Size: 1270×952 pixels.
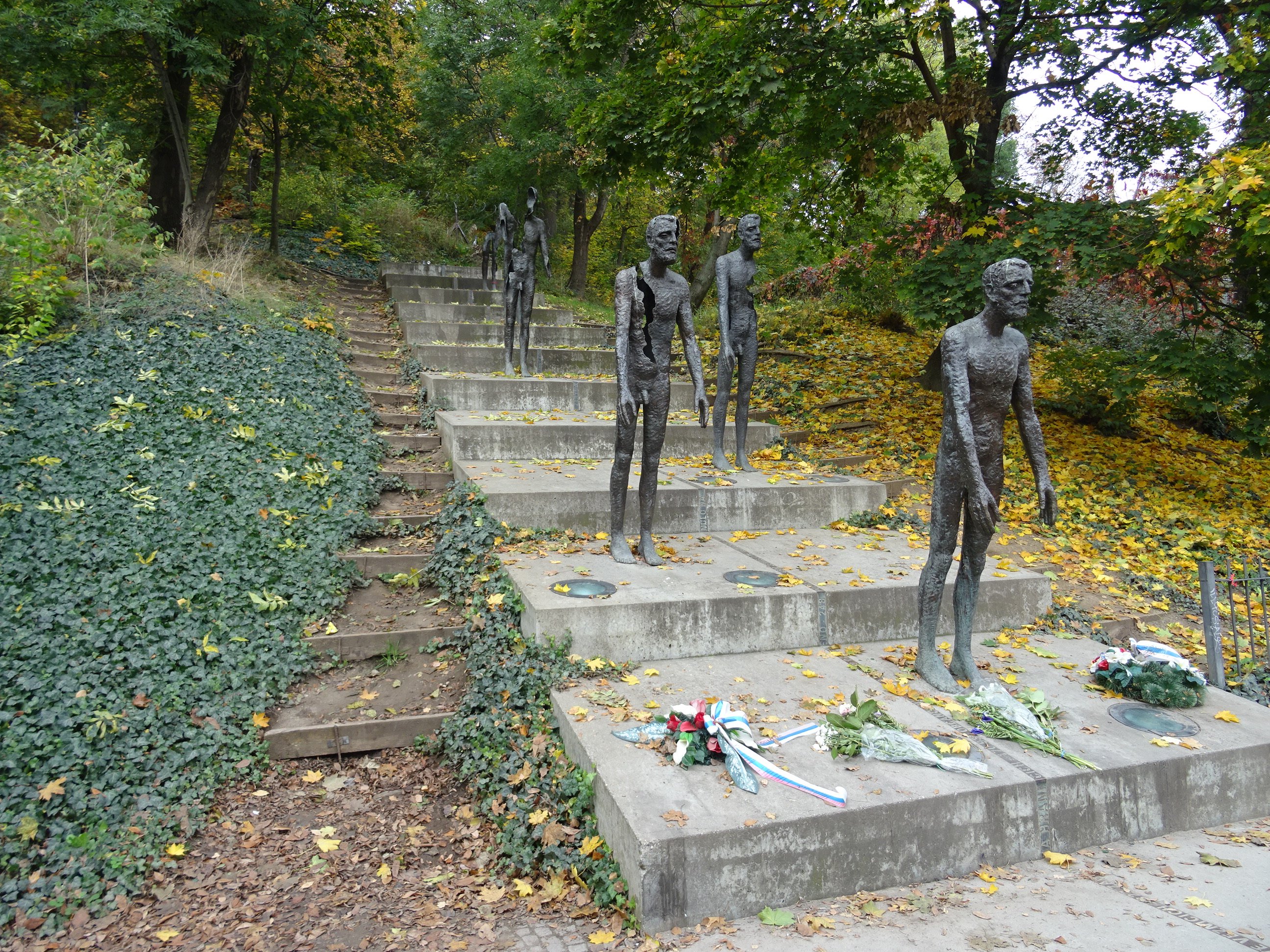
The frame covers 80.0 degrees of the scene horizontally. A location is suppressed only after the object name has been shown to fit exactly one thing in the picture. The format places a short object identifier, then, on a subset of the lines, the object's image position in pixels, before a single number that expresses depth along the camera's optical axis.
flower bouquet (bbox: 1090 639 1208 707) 4.38
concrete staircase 3.09
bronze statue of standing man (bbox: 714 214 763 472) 7.19
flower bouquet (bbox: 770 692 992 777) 3.57
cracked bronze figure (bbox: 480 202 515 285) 15.40
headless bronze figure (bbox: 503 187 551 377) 10.16
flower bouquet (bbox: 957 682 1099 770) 3.80
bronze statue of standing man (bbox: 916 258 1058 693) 3.99
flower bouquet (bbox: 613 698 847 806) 3.36
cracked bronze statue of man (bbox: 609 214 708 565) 5.15
